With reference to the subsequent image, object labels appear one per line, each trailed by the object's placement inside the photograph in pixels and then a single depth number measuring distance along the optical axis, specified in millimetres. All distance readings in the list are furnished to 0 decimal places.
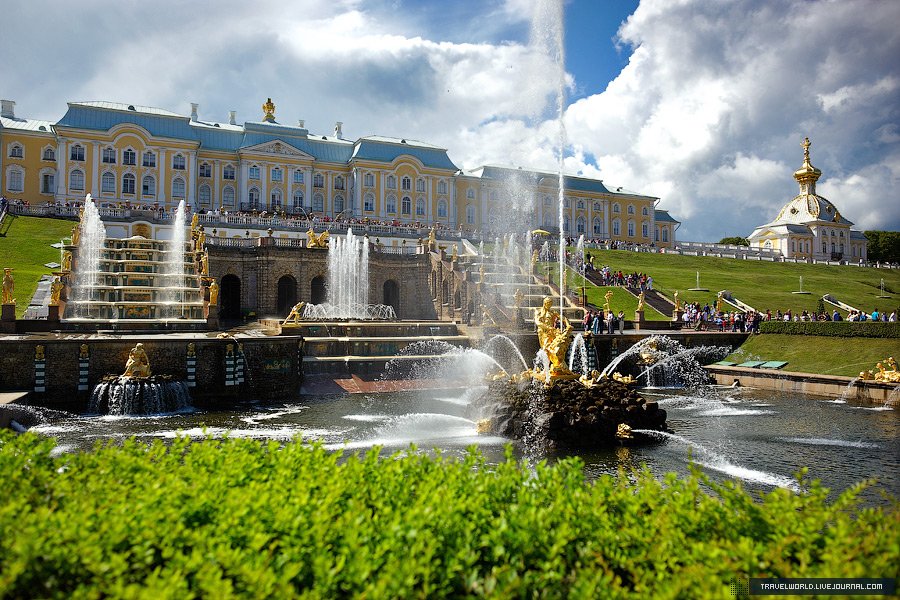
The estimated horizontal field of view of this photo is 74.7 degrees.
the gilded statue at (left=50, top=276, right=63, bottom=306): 25078
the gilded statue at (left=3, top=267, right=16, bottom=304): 23225
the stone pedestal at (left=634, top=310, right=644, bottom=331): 34375
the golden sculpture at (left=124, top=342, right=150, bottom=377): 17922
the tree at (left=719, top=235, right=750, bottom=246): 111062
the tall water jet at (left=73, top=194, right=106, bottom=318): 28359
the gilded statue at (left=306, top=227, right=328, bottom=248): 40000
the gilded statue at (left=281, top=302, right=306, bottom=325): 25978
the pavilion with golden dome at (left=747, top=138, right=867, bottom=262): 92250
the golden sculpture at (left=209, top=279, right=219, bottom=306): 26922
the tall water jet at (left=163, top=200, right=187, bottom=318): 29688
